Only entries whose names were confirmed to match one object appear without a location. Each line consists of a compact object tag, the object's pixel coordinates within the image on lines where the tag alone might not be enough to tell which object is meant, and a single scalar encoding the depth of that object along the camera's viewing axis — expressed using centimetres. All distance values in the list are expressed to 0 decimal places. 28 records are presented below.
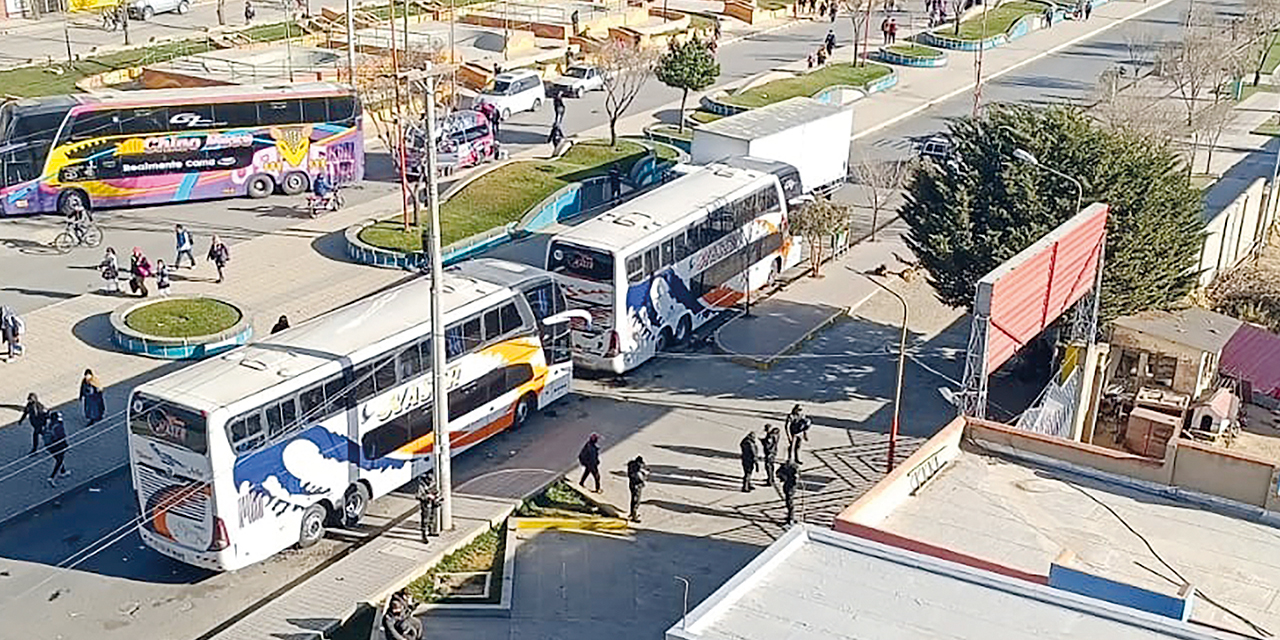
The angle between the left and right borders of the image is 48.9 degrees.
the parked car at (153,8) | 5712
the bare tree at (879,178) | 3481
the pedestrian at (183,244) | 3047
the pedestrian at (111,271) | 2906
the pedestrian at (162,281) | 2912
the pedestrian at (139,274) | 2884
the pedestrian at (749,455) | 2181
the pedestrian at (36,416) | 2189
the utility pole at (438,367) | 1825
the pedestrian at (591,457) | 2161
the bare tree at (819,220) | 3044
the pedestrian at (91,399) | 2298
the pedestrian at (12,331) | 2572
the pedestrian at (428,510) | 2022
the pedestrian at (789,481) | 2102
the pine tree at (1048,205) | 2431
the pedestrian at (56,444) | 2139
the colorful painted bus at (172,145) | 3306
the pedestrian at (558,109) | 4212
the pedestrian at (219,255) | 3006
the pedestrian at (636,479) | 2102
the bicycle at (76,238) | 3206
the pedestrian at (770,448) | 2206
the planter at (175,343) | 2622
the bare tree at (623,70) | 4116
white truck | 3409
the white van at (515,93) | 4531
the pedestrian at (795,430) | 2273
